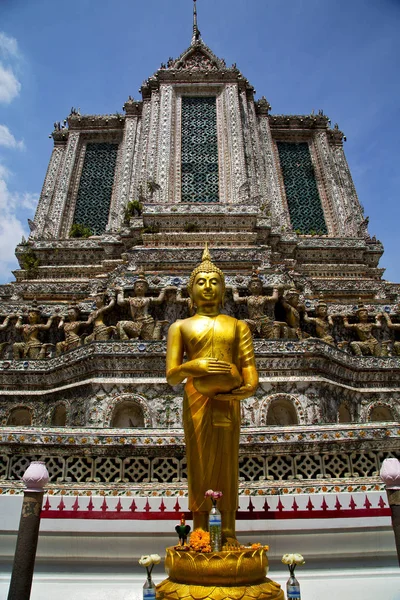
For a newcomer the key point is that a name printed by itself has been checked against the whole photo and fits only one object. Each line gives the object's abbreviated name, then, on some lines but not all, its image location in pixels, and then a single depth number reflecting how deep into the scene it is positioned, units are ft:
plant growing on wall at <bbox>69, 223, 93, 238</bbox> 69.84
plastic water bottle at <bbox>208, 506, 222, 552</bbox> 12.64
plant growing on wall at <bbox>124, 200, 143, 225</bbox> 62.95
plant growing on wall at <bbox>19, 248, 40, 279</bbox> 58.44
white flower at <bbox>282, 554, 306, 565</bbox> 12.79
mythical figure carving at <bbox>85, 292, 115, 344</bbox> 39.14
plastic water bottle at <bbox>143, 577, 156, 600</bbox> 11.99
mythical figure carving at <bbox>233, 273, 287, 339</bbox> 38.11
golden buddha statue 14.47
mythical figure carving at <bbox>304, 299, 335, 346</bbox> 41.27
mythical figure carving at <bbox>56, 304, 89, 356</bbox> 40.09
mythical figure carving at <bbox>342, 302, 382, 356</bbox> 41.70
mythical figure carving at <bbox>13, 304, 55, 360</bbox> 41.52
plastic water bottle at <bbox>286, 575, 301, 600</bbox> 12.41
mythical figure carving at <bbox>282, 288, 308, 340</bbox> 40.78
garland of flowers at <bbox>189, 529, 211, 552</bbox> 12.59
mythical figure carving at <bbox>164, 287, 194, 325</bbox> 41.96
